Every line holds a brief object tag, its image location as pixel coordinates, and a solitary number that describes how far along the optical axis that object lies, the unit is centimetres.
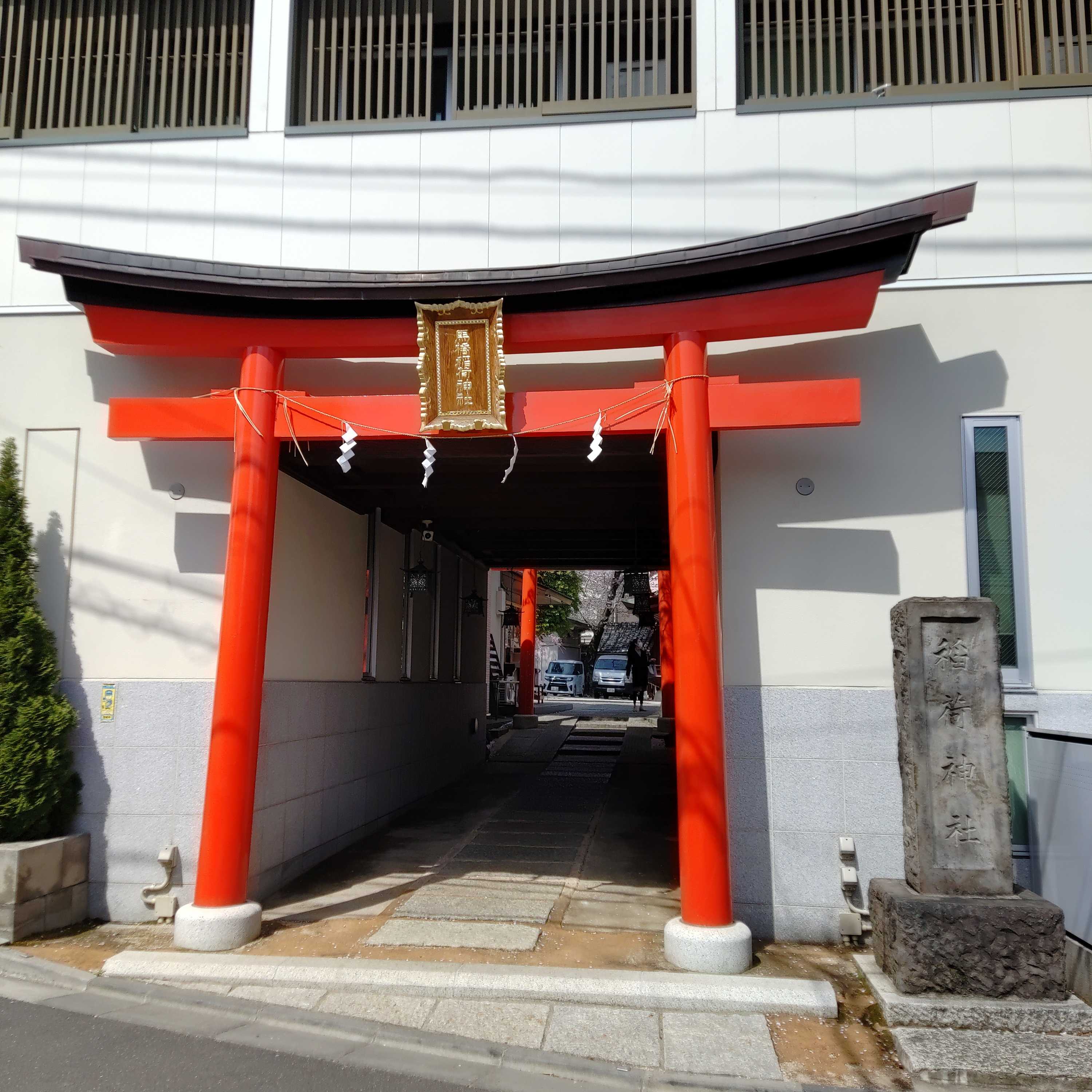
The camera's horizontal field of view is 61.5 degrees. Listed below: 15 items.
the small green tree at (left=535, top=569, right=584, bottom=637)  3572
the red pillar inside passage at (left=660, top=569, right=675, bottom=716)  1861
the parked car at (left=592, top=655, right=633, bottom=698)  3428
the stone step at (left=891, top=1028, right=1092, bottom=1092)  447
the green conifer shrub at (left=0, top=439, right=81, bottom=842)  655
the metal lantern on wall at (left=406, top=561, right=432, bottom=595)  1025
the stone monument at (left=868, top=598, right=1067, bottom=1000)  514
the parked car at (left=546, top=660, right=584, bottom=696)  3603
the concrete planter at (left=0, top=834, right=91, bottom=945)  625
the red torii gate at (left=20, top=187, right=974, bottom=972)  591
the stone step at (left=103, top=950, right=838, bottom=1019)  535
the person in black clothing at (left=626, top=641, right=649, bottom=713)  2583
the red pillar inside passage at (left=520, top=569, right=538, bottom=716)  2050
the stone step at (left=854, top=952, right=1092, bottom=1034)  493
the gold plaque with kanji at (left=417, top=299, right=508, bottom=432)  650
